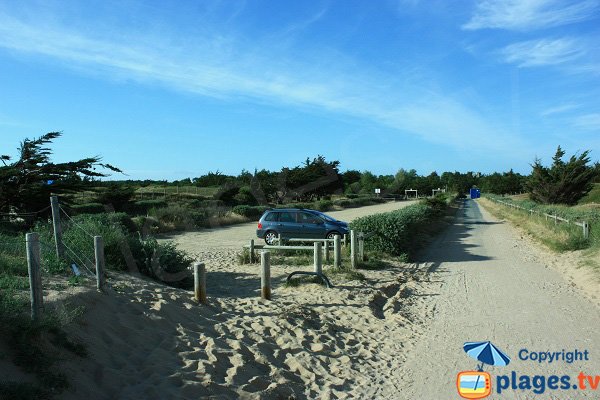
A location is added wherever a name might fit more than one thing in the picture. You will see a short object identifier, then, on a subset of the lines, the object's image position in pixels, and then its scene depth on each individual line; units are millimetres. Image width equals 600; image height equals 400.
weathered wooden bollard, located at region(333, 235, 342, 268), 12787
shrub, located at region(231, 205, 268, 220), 34375
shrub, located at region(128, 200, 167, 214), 29655
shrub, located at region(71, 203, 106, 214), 25756
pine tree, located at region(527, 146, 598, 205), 40125
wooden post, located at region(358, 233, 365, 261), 14397
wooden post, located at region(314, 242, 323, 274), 10898
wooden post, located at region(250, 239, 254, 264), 14242
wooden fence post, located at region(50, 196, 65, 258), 8500
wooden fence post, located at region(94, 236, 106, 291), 6832
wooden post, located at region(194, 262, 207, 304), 7938
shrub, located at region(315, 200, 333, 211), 48797
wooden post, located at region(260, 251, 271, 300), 9000
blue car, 18125
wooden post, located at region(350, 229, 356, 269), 13180
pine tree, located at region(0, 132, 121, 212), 11086
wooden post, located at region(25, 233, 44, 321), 5028
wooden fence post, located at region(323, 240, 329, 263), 14053
